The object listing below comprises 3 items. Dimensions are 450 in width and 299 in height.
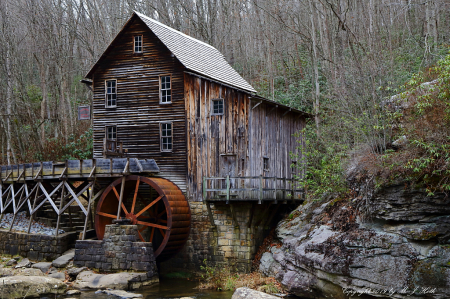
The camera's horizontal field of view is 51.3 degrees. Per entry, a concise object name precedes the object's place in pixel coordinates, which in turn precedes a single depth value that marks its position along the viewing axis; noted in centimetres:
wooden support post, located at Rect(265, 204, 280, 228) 1820
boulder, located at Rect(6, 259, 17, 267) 1779
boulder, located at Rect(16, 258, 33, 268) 1750
